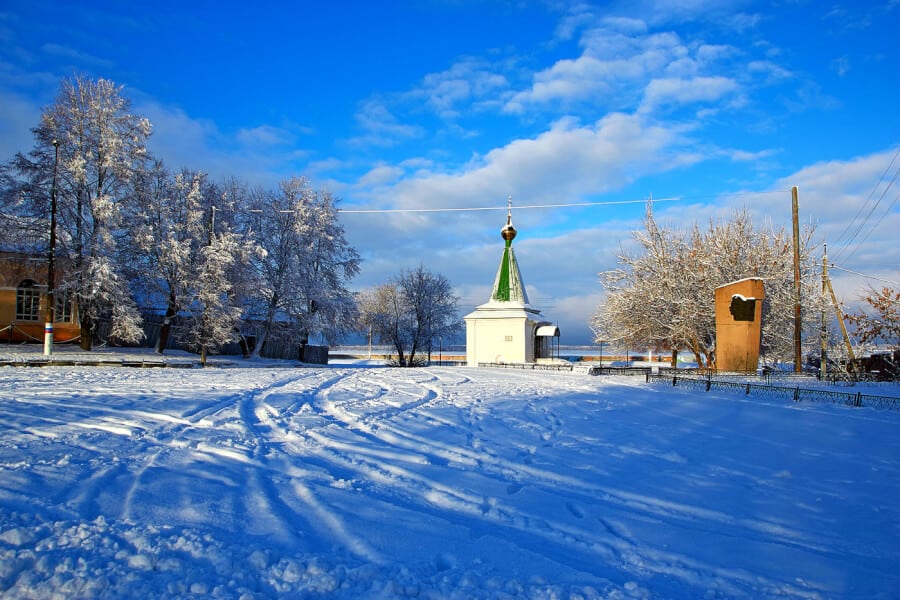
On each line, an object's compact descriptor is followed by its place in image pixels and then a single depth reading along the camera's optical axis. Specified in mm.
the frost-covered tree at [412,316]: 47531
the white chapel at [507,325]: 37531
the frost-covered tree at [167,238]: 27812
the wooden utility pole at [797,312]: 21831
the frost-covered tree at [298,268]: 34438
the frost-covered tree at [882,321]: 21344
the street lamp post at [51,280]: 22016
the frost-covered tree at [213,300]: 27344
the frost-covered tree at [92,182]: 24812
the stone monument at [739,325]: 20312
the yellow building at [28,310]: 28172
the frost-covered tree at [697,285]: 29672
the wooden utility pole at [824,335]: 25094
